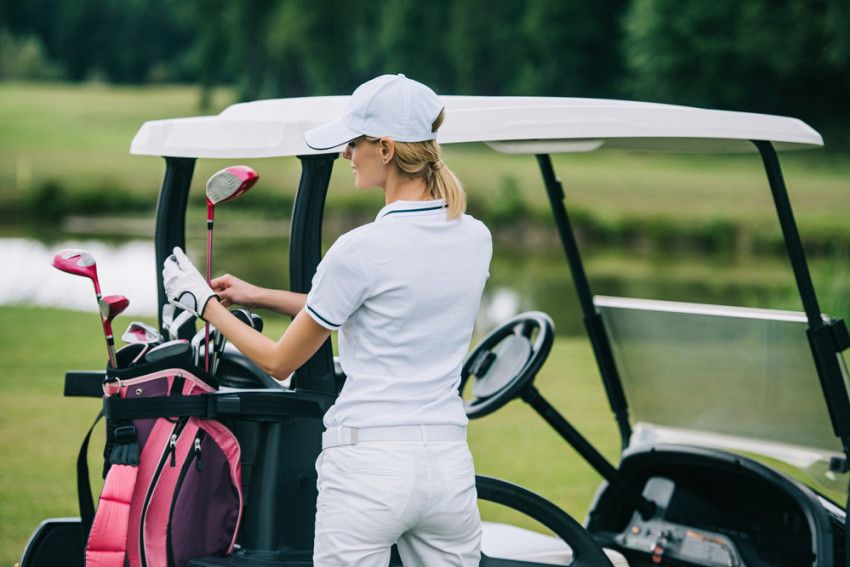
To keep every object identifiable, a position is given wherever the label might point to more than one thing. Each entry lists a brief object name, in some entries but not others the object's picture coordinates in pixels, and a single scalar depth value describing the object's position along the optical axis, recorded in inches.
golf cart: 190.4
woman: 158.7
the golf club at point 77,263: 176.4
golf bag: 177.2
